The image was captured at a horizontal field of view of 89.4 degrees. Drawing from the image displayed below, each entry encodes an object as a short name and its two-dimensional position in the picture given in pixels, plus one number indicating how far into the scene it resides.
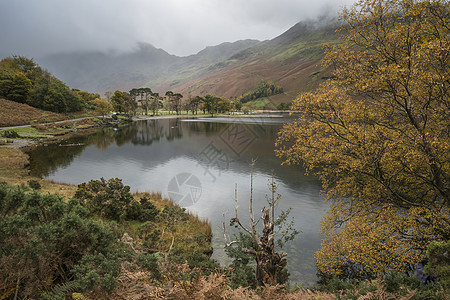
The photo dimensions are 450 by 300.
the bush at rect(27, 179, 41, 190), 18.22
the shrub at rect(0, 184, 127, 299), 4.17
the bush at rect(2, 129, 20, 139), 47.59
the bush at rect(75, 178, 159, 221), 15.04
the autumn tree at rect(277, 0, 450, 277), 9.10
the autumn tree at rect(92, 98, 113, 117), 98.00
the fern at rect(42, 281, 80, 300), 4.07
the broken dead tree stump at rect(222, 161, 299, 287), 9.52
